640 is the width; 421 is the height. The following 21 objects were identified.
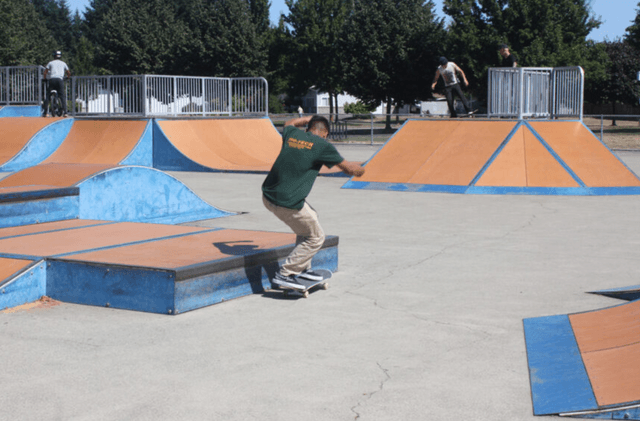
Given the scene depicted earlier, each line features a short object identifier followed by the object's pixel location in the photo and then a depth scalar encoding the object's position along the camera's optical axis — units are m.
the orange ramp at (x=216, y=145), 20.53
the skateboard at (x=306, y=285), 6.54
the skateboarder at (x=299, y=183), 6.28
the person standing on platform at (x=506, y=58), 17.56
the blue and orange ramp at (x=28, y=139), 19.78
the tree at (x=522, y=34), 43.41
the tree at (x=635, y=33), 46.59
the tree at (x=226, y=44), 55.97
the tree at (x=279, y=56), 59.78
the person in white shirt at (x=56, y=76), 22.27
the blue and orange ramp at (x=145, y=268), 6.02
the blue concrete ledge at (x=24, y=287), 6.08
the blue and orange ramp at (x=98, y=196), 8.66
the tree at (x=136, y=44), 60.59
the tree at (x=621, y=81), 56.31
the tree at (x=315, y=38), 58.26
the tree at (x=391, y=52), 48.62
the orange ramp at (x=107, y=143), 20.22
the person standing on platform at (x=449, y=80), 18.05
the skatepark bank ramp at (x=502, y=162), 15.34
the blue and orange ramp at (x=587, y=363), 3.85
